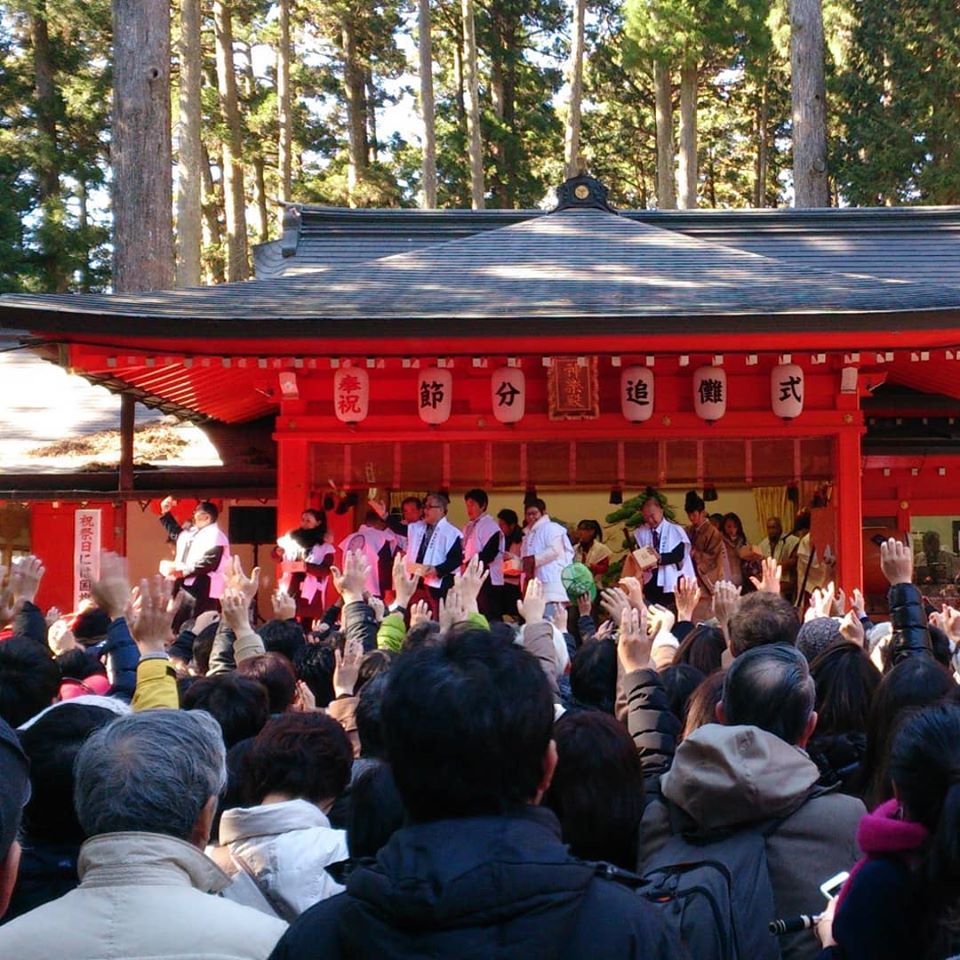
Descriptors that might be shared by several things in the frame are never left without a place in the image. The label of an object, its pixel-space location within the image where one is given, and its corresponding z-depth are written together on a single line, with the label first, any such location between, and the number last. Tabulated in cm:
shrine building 910
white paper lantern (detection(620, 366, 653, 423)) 1043
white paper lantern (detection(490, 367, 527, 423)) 1039
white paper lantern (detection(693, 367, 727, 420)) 1042
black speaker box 1263
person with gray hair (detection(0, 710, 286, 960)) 183
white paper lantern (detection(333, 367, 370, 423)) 1038
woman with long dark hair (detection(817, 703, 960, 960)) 191
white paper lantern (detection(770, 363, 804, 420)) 1033
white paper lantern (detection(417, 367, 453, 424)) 1039
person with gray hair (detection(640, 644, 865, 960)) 230
